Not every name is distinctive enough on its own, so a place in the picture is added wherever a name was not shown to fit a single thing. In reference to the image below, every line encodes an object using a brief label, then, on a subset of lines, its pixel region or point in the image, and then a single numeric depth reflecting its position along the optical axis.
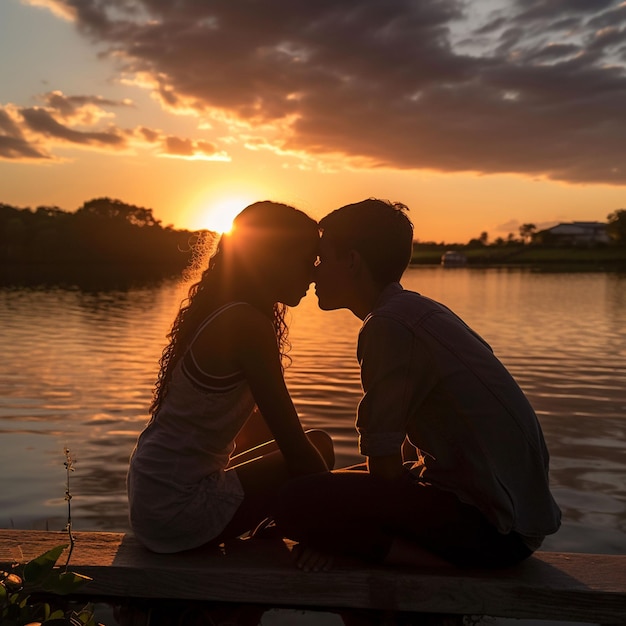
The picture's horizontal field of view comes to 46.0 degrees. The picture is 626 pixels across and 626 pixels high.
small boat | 135.12
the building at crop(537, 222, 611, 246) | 170.12
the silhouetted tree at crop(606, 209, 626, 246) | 151.75
